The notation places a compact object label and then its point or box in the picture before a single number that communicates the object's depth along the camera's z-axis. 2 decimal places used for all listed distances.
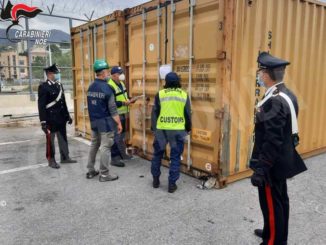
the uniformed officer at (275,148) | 2.52
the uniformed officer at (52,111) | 5.37
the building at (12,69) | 15.88
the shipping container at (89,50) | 6.13
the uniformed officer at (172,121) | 4.13
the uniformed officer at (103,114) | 4.62
